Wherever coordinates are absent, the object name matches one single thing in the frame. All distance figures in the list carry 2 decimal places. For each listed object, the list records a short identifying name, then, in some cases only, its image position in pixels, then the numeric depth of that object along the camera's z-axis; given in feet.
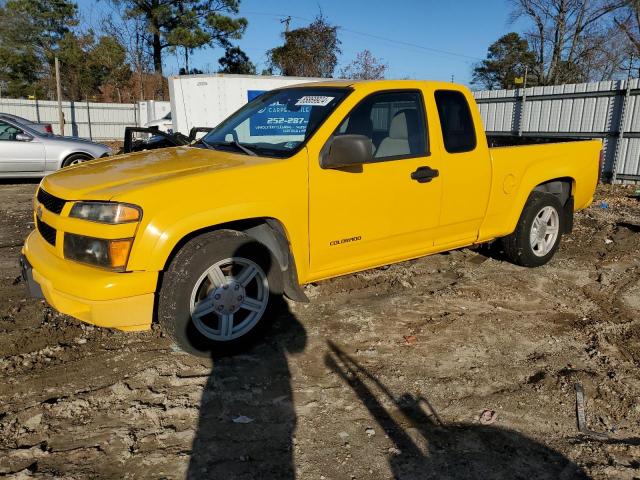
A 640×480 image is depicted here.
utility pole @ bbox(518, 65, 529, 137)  45.16
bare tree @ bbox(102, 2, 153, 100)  104.32
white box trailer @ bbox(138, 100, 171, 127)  84.46
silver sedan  35.58
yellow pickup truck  10.46
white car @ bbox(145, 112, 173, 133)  59.69
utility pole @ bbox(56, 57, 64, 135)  65.66
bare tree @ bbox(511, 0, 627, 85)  93.71
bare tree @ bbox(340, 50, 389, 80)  97.09
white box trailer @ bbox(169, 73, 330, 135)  42.16
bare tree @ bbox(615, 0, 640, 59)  88.94
